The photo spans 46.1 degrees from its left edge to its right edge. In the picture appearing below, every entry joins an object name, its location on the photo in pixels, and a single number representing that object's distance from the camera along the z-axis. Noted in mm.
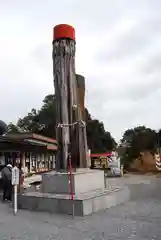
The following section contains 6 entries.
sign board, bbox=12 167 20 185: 5369
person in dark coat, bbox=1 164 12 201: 6968
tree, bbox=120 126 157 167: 23189
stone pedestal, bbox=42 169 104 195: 5468
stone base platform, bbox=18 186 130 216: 4804
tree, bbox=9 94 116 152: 33598
